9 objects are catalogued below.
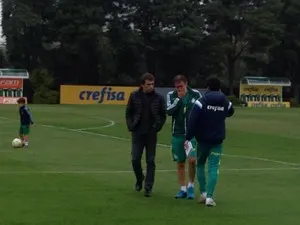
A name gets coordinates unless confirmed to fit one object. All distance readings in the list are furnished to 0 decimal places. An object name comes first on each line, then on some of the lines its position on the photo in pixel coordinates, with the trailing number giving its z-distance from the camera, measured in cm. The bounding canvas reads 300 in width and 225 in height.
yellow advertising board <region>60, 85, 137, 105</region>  7038
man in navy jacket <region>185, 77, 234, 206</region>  1093
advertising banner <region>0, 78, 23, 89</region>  6600
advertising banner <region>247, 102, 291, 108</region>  7362
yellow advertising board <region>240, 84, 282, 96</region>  7544
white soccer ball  2164
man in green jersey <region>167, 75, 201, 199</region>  1167
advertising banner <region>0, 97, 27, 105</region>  6450
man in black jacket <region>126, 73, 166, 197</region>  1185
